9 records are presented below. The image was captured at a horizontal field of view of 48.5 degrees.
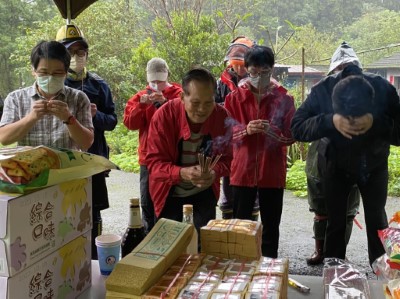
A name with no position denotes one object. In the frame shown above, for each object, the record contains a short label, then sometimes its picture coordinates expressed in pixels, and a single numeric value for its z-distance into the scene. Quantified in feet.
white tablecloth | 3.89
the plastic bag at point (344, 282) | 3.59
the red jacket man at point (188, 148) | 6.35
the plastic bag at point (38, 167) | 3.09
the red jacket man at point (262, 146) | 8.47
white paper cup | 4.27
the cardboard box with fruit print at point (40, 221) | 2.93
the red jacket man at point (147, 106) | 9.62
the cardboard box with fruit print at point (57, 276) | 3.04
